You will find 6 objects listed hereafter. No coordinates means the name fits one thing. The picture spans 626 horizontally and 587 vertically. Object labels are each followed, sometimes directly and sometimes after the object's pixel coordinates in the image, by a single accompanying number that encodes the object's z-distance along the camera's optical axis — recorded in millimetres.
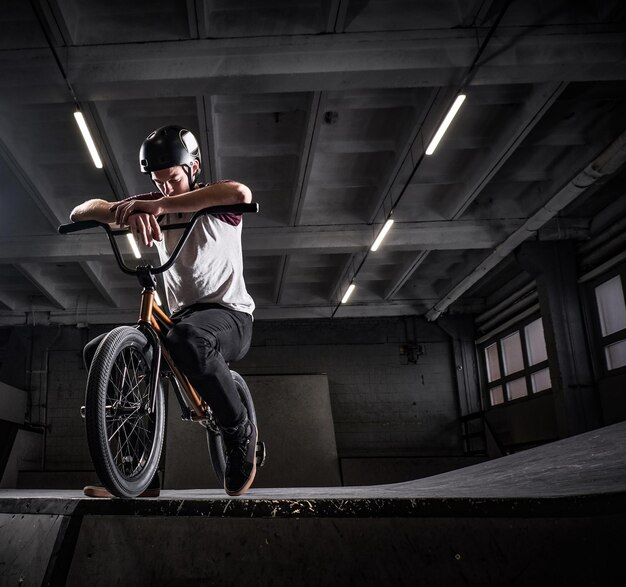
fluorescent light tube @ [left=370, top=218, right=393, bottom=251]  7211
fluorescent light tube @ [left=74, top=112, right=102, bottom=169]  4766
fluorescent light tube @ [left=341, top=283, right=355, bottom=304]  9905
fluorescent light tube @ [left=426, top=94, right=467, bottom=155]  4775
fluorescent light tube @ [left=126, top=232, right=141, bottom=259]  7043
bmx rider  1636
